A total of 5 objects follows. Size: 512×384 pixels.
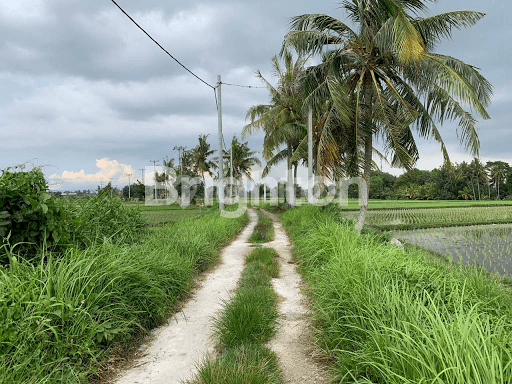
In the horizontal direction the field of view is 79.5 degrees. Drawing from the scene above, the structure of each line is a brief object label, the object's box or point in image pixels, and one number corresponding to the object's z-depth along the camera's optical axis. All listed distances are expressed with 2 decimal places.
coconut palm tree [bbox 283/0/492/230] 7.90
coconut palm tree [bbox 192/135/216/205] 37.53
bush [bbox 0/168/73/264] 3.33
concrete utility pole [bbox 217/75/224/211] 14.01
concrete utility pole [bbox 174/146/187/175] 42.50
